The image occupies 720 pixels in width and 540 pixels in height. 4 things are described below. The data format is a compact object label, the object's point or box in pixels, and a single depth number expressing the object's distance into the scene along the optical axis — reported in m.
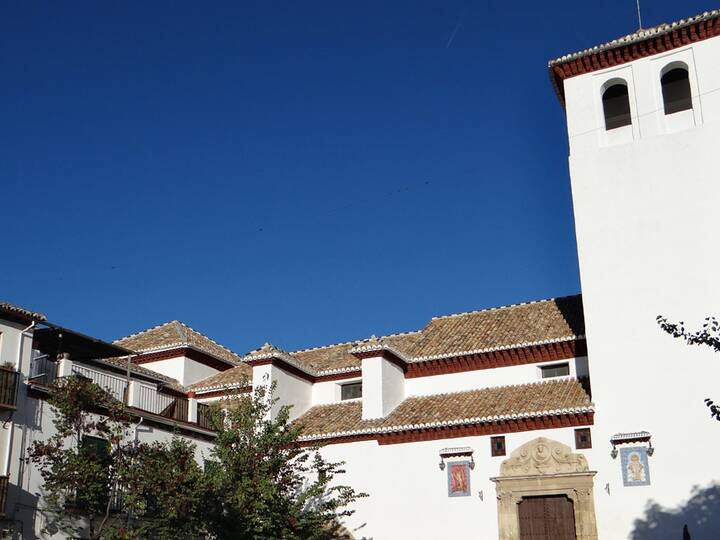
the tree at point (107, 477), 18.00
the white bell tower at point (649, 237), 19.88
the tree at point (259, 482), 18.31
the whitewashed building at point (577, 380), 19.64
